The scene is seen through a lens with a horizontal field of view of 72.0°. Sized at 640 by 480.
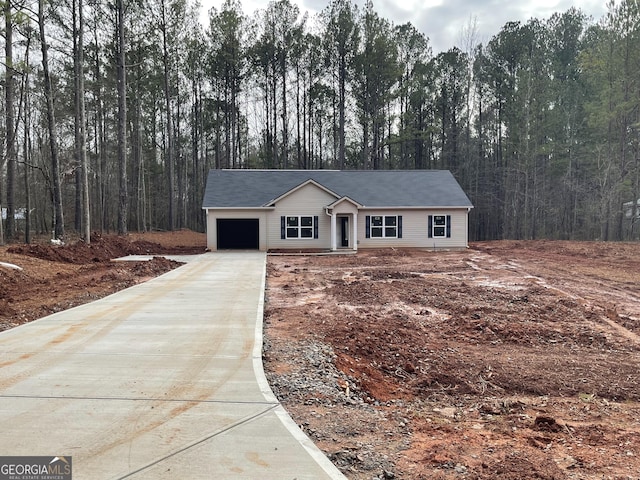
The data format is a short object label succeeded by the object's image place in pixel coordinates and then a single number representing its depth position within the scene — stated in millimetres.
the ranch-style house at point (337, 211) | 23516
